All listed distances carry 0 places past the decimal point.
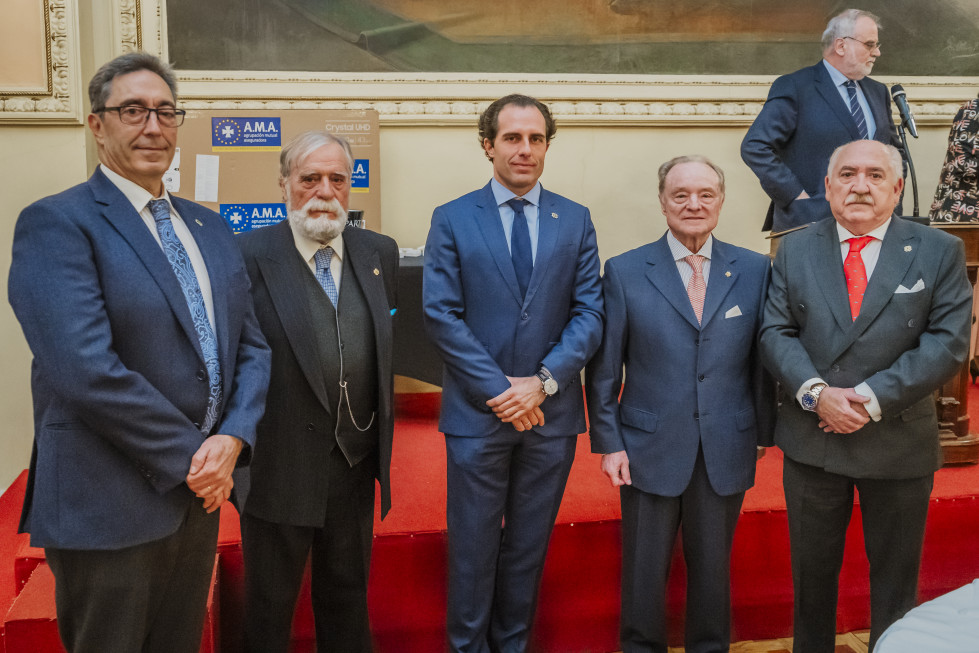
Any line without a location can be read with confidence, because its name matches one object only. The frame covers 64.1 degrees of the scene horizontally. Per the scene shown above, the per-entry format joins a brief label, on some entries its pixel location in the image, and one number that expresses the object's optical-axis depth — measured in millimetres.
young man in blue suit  2201
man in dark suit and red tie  2053
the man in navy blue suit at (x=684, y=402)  2211
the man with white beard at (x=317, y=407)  2074
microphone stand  2990
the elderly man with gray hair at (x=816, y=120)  3285
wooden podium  3221
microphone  3072
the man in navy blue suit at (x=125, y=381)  1500
